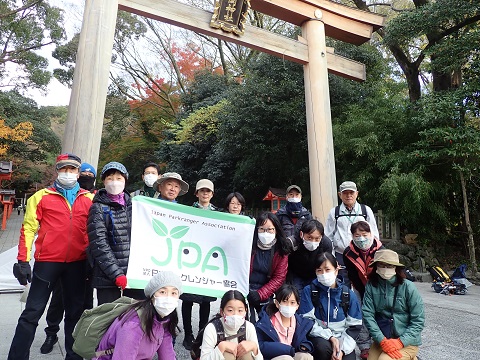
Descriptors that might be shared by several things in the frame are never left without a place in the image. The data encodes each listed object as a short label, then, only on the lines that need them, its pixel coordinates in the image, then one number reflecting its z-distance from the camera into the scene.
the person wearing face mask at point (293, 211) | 3.71
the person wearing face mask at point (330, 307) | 2.76
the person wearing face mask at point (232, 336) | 2.33
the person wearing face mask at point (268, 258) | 3.04
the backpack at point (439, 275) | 6.91
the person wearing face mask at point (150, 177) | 3.78
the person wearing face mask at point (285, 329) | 2.54
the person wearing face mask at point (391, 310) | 2.74
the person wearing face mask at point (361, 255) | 3.26
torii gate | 4.78
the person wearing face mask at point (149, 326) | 2.02
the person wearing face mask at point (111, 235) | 2.49
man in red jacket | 2.59
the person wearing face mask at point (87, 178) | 3.47
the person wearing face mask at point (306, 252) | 3.12
